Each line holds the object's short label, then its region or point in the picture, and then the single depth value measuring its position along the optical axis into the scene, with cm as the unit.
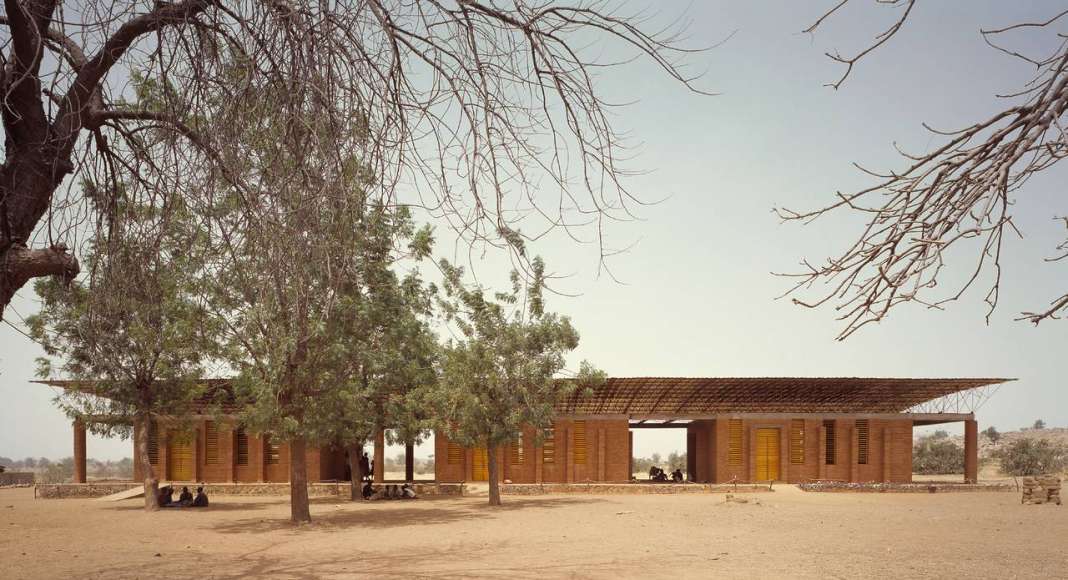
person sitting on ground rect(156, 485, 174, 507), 2764
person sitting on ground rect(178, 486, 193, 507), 2727
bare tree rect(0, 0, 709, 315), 550
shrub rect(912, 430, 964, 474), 6003
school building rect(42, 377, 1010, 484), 3472
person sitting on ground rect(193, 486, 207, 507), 2741
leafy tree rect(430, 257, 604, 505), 2675
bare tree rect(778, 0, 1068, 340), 420
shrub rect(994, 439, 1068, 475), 5288
